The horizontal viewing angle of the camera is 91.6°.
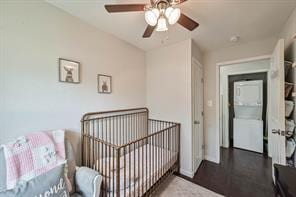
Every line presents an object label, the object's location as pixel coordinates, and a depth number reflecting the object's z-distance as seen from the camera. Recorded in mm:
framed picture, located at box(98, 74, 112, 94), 2236
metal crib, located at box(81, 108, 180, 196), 1586
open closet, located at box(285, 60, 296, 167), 1773
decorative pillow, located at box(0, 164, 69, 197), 1057
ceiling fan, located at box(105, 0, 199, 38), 1301
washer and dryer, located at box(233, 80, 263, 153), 3739
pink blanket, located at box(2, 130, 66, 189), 1207
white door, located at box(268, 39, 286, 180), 1751
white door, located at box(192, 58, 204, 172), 2688
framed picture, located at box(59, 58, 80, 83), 1764
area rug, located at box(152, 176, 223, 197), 2039
